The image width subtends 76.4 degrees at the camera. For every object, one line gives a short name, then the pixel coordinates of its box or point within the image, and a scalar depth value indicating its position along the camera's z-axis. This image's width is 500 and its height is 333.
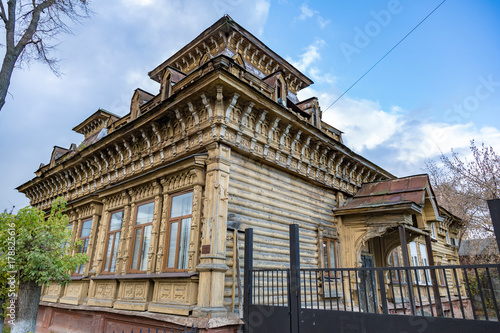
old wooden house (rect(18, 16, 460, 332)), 7.86
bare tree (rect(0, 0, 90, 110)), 7.79
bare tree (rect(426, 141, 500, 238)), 22.77
